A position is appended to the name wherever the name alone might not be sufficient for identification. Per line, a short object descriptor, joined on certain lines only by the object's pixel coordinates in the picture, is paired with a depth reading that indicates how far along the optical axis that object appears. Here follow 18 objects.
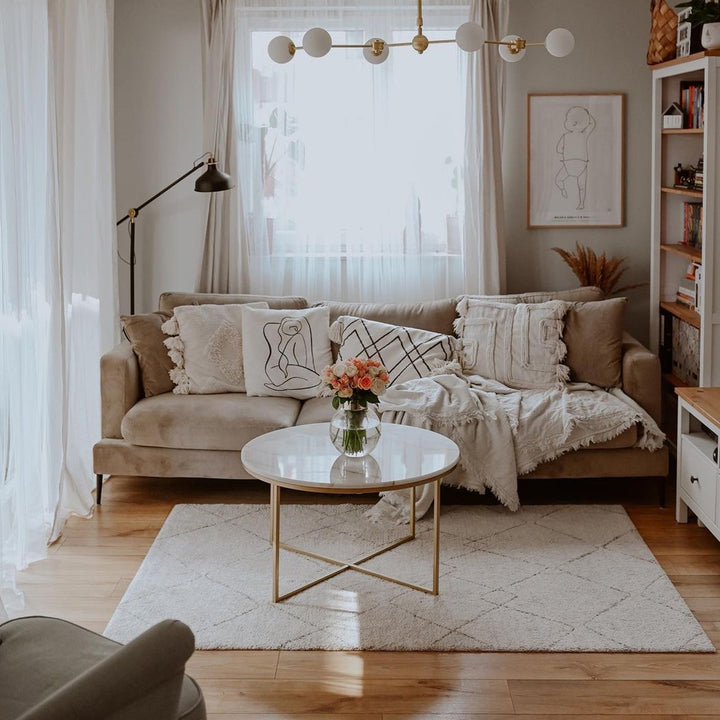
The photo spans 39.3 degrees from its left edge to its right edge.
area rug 3.16
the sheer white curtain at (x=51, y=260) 3.60
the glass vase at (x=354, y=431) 3.51
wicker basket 4.72
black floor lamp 4.80
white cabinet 3.73
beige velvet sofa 4.28
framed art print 5.32
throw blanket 4.21
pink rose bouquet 3.46
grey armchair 1.53
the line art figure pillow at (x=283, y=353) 4.73
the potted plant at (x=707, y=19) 4.20
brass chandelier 3.49
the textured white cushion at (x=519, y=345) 4.68
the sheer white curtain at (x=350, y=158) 5.21
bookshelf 4.28
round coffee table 3.30
